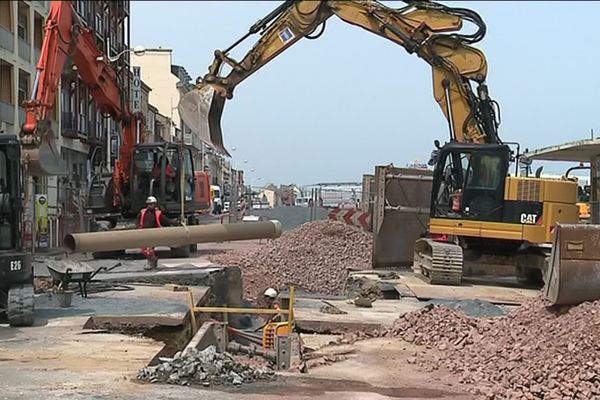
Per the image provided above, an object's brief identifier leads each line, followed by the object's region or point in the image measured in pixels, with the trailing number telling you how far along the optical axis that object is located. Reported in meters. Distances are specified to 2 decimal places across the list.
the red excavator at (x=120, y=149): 14.30
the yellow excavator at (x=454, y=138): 15.41
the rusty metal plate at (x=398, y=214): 18.16
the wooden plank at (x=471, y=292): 14.05
